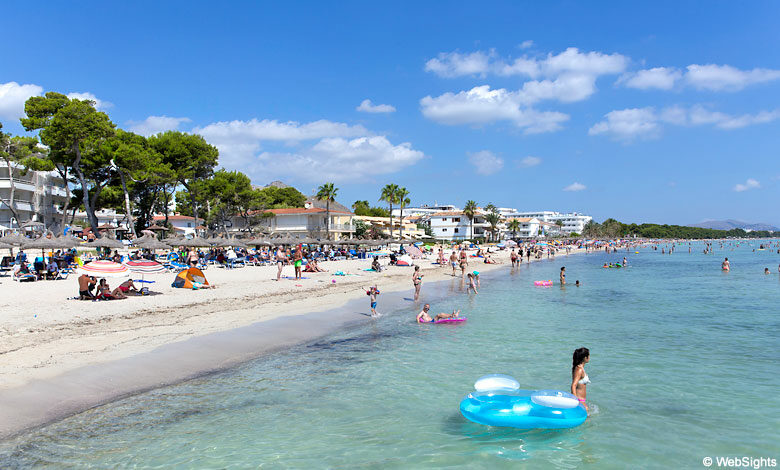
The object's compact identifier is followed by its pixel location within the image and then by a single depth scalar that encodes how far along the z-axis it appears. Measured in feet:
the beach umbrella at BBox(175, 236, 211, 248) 89.65
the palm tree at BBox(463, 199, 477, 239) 264.72
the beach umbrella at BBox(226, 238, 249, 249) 99.60
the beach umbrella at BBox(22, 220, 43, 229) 118.97
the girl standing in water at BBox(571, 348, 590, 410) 21.49
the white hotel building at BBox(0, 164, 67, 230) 138.82
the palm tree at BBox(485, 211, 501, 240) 282.46
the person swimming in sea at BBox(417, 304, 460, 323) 47.62
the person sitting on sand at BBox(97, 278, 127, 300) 48.34
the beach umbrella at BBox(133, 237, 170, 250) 83.15
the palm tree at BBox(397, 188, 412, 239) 216.74
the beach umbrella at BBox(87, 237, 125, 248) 79.74
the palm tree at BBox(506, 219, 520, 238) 336.90
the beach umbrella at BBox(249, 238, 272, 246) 106.01
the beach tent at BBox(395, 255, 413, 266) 109.09
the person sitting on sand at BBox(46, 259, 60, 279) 63.05
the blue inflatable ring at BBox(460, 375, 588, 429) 20.80
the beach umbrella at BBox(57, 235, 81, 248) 67.77
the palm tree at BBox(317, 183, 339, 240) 176.35
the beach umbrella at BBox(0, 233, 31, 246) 67.26
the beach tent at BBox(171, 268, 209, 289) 60.80
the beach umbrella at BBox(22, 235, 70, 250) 64.90
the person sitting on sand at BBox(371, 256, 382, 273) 95.91
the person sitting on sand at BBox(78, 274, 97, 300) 46.93
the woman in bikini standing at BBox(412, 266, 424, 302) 60.85
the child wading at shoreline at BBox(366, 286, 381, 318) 48.26
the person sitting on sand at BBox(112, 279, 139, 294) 51.45
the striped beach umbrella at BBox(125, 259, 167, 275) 54.08
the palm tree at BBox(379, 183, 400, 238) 214.69
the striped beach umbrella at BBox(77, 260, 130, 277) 44.50
